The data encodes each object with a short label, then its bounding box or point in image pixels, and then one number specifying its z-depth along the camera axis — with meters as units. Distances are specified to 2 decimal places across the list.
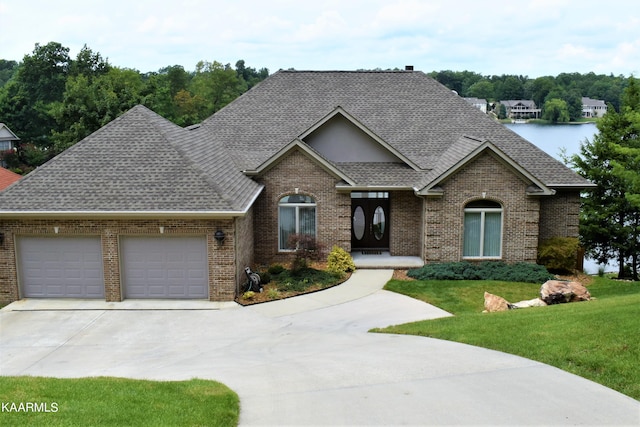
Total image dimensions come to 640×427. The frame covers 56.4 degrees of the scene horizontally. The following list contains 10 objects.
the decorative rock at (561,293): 15.72
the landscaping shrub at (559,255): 20.70
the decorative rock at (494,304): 15.21
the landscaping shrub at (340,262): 20.27
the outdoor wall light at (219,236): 16.38
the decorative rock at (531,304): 15.68
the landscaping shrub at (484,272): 19.43
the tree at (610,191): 25.39
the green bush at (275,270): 19.52
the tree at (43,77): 71.19
